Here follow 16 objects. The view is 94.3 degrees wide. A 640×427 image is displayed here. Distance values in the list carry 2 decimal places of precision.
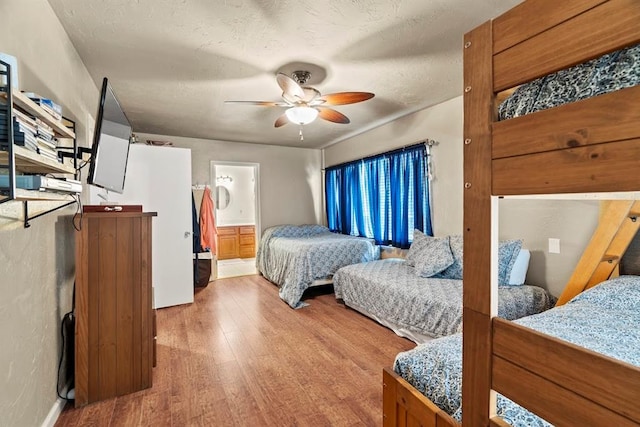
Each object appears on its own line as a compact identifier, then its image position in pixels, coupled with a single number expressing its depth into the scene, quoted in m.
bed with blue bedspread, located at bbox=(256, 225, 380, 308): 3.81
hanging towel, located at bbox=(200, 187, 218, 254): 4.70
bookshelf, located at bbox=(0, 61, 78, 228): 0.92
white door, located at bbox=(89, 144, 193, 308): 3.53
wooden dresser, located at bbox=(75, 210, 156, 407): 1.93
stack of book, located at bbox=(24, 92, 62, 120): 1.23
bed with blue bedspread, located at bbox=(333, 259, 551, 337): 2.34
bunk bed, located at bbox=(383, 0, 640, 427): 0.58
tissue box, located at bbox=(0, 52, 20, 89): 1.03
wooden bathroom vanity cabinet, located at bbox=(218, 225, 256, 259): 6.39
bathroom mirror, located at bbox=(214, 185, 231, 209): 6.81
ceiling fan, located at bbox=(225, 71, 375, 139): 2.34
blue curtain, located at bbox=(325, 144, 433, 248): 3.73
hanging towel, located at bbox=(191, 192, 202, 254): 4.44
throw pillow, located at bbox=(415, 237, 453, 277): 2.99
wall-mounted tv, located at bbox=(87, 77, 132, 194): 1.68
